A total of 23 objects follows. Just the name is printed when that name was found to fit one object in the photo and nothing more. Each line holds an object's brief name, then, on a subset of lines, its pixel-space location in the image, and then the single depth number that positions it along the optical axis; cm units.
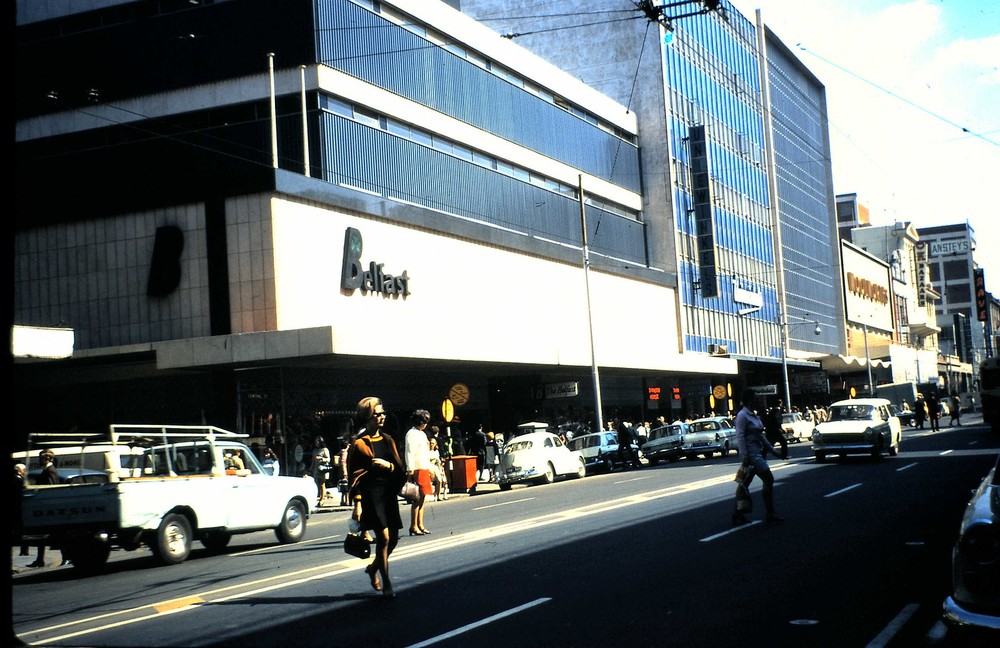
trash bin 3186
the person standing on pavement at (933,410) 5151
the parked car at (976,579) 605
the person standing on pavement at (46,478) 1806
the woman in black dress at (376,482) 1046
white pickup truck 1579
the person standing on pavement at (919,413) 5726
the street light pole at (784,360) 6850
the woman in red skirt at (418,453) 1892
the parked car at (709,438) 4350
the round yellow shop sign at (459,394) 3544
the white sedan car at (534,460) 3319
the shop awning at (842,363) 8281
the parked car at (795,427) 5409
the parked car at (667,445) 4419
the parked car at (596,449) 3938
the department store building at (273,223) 3259
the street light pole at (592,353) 4241
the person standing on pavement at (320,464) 3123
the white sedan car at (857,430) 2839
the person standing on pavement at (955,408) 5666
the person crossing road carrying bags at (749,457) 1537
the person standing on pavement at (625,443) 4131
